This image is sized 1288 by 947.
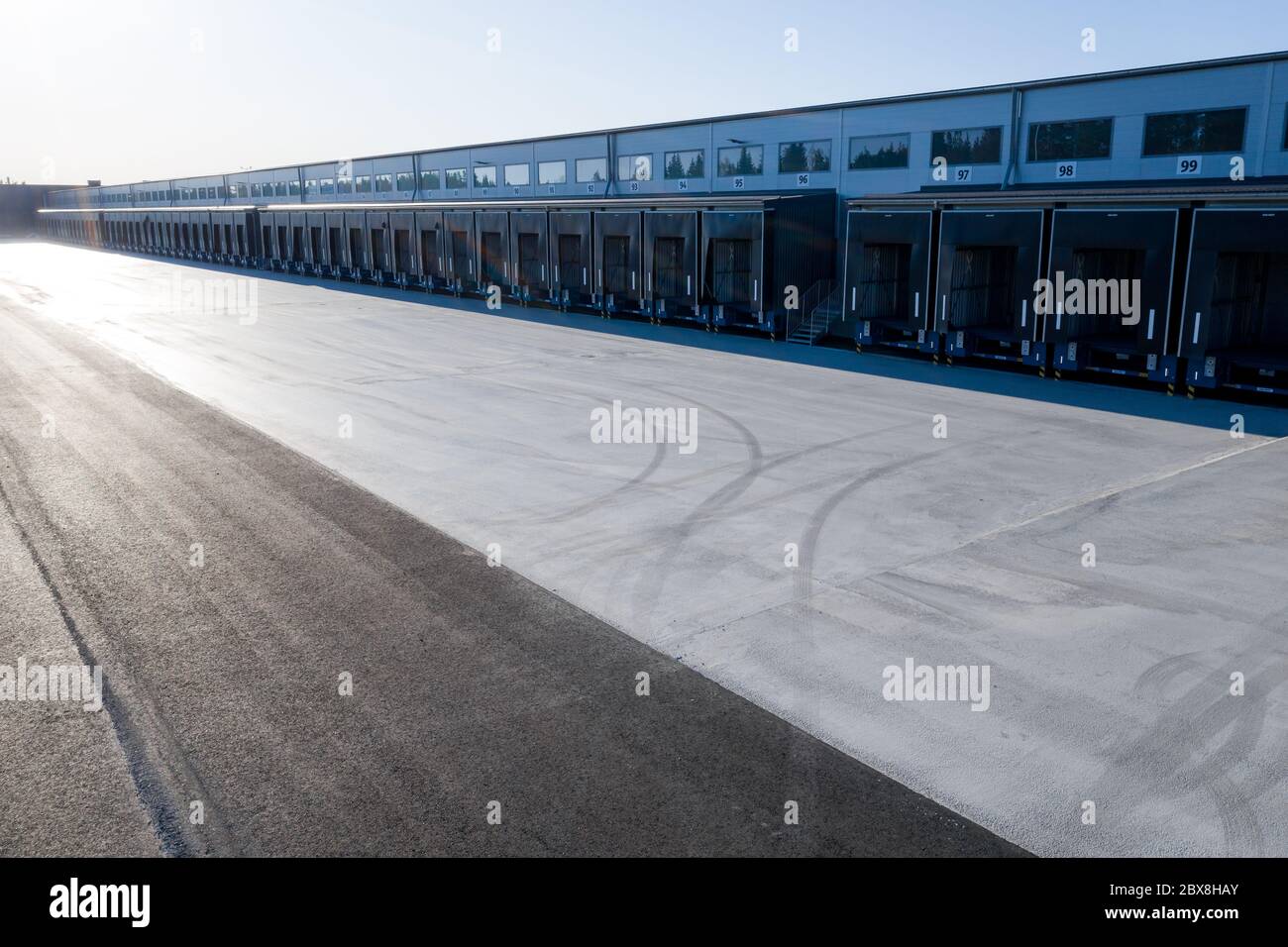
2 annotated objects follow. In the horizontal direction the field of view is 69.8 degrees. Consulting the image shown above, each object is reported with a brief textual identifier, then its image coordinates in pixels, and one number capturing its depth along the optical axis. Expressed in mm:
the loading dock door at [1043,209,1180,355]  18484
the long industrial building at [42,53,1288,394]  18547
